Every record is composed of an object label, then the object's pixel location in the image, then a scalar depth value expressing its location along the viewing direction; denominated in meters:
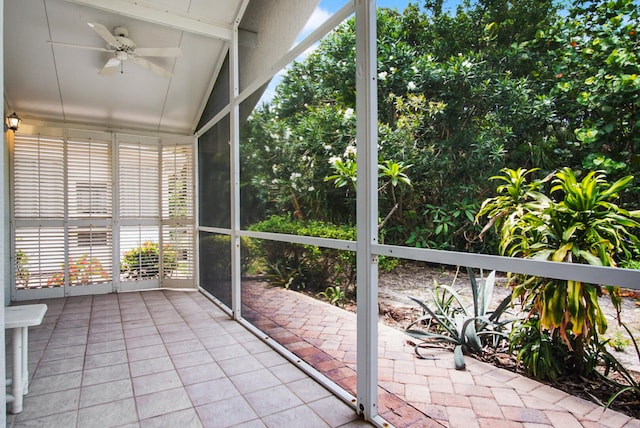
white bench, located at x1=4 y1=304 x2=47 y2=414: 2.06
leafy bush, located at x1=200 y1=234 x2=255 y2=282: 3.69
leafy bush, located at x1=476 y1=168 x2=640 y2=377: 1.10
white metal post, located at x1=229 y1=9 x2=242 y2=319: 3.76
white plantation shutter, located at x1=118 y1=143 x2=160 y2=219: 5.22
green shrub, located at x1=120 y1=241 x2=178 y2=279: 5.26
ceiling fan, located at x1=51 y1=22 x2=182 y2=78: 3.27
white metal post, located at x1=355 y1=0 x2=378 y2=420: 1.93
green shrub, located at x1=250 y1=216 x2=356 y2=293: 2.44
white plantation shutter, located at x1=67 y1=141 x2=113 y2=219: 4.91
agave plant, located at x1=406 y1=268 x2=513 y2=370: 1.67
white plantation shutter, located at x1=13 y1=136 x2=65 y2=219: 4.61
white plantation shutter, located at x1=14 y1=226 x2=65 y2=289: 4.61
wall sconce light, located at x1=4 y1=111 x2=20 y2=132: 4.30
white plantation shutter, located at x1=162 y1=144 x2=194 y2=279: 5.41
